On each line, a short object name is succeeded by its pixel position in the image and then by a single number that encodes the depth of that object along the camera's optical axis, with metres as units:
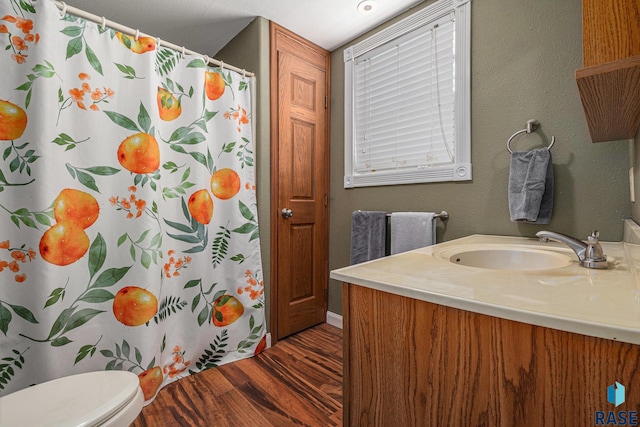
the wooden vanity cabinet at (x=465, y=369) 0.43
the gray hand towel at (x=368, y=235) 1.81
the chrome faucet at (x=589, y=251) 0.77
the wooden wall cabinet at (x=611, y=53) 0.59
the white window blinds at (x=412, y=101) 1.55
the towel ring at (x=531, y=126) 1.32
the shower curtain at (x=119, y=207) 1.10
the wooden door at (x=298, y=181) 1.92
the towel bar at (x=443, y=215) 1.60
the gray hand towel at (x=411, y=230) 1.58
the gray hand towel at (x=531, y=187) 1.23
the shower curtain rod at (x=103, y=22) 1.18
